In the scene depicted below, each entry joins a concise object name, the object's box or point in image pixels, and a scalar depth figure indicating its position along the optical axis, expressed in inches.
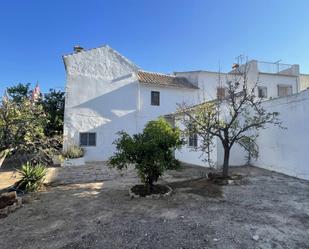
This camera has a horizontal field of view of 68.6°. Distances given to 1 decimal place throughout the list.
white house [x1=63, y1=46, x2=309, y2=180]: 688.4
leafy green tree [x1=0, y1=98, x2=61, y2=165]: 259.4
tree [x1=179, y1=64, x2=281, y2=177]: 382.0
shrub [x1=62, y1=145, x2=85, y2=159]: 613.0
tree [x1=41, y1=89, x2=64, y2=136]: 693.9
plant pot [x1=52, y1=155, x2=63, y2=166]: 614.5
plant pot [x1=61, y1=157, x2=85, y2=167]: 594.7
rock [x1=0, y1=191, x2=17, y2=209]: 261.4
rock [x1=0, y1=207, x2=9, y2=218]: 245.3
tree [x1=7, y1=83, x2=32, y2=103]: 832.3
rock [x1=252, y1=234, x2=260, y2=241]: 178.4
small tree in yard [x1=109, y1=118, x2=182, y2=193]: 297.3
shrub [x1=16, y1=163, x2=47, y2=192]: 332.8
